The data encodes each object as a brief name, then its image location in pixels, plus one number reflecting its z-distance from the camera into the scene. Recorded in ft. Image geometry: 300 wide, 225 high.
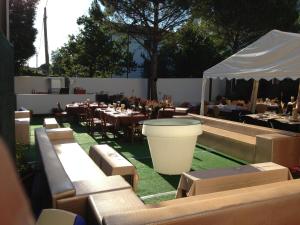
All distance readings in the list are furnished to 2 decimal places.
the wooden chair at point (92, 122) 30.63
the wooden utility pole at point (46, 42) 56.35
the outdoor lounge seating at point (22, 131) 24.54
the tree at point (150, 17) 54.85
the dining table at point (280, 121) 22.80
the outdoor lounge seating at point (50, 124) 20.44
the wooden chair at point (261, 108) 36.12
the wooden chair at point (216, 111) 35.06
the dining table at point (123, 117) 26.48
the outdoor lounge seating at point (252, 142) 17.67
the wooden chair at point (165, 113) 31.09
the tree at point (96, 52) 67.77
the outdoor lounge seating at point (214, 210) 6.20
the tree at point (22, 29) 61.26
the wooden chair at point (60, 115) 37.07
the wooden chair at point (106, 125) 28.73
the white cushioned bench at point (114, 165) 11.92
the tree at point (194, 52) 69.31
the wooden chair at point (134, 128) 26.76
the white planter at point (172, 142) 15.55
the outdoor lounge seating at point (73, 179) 7.66
